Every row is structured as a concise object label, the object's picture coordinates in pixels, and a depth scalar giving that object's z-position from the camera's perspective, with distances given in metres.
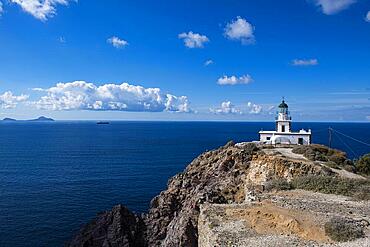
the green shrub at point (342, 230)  15.80
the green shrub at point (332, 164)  31.14
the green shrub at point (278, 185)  25.84
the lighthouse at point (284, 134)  48.03
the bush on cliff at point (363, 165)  33.45
